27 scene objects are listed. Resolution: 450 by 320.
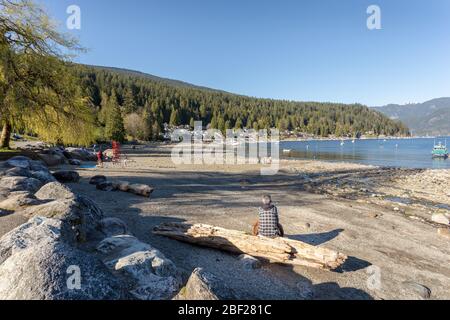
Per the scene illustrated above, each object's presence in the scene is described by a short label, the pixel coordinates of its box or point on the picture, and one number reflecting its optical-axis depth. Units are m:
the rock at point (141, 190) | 15.20
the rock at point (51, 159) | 24.38
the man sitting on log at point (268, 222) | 8.55
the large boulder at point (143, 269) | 4.98
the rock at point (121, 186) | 15.53
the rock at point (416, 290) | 7.06
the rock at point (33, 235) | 5.19
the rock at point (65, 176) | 16.87
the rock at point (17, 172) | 12.35
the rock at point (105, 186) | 15.53
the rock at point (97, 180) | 16.92
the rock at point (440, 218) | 14.07
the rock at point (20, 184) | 10.17
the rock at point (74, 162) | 28.52
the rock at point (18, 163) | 14.83
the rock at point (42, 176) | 13.14
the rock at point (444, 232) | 11.99
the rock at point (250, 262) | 7.35
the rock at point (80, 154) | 34.22
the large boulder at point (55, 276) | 3.93
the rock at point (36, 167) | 14.98
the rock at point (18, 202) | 8.09
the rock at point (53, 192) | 9.34
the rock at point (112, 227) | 7.93
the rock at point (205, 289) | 4.40
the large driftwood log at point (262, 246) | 7.41
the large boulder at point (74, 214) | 6.89
